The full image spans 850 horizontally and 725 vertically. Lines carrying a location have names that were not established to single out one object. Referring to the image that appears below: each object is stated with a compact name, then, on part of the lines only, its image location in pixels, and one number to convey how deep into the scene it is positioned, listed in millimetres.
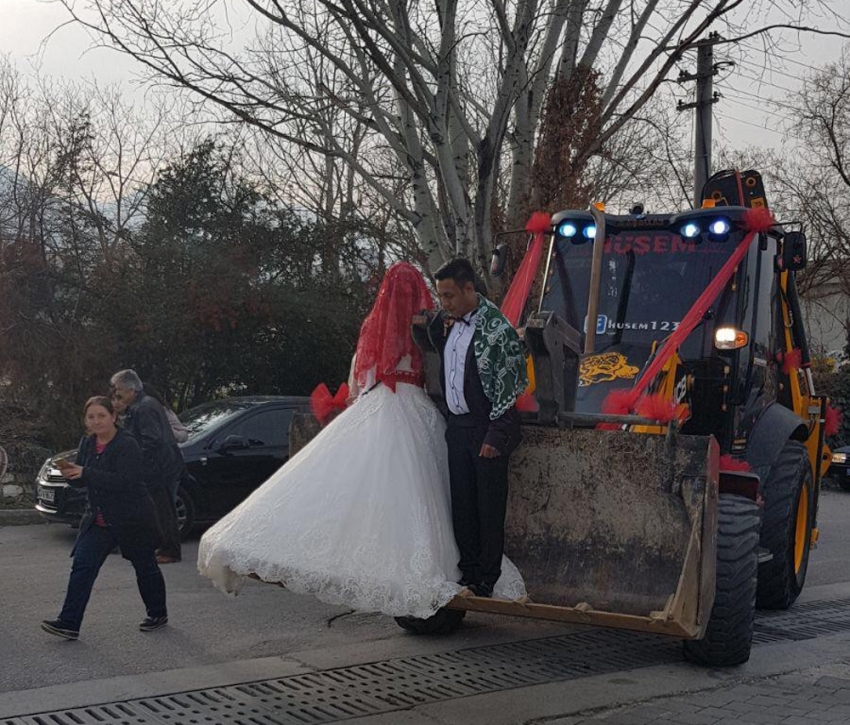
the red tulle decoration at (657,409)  6219
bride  5555
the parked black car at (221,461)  11094
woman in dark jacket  7027
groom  5984
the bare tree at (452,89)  11977
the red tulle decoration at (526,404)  6719
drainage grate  5566
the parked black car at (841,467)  20141
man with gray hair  9117
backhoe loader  5977
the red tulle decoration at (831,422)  9594
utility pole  18766
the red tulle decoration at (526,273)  8359
